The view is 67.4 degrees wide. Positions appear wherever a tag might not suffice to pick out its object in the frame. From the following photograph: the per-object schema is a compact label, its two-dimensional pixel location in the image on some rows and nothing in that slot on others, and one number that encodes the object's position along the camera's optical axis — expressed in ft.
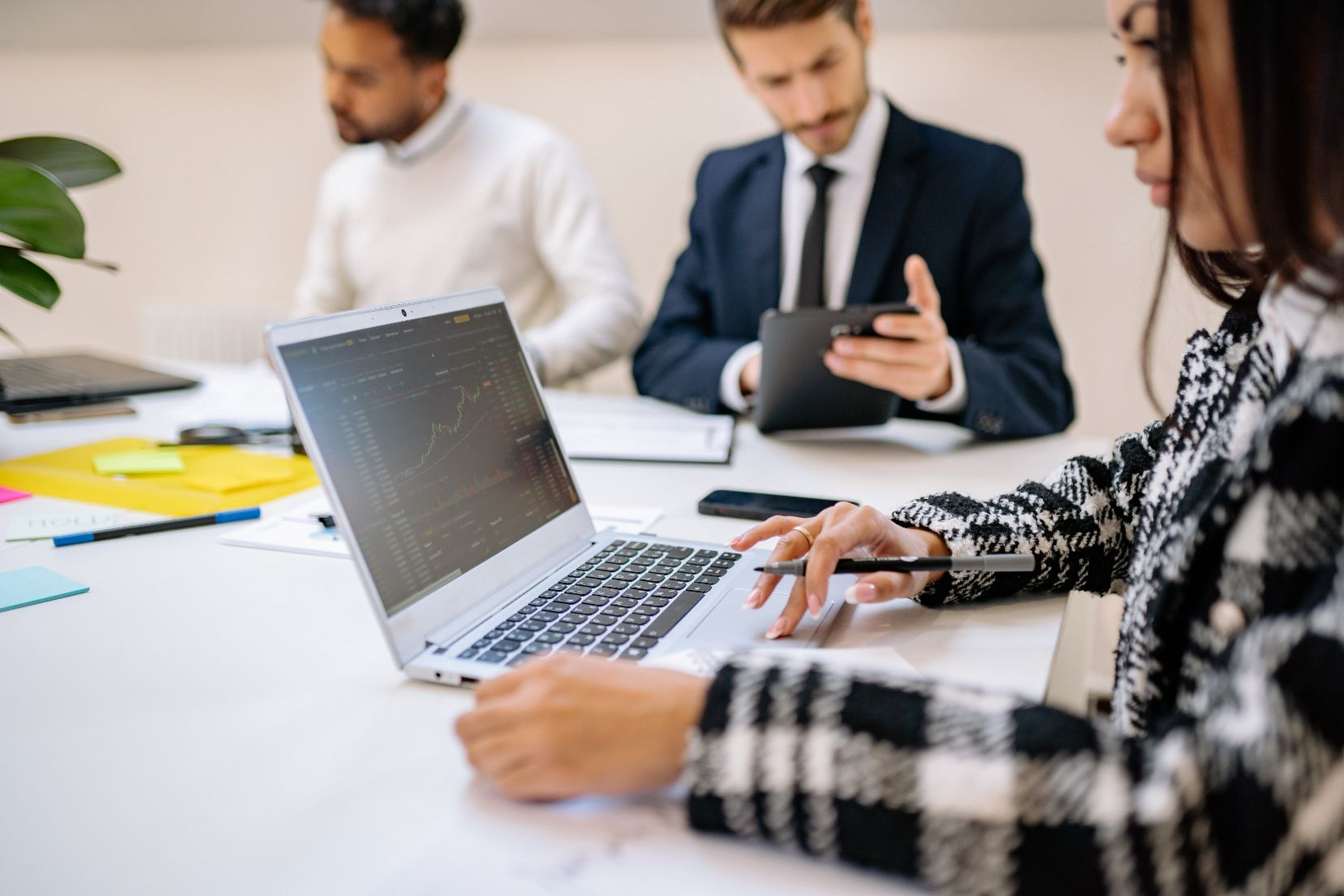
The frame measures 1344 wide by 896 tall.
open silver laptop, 2.15
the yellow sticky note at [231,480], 3.67
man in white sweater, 7.39
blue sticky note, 2.63
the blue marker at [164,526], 3.12
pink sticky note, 3.60
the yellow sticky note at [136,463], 3.90
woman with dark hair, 1.32
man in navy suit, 5.40
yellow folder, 3.55
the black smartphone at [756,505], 3.35
